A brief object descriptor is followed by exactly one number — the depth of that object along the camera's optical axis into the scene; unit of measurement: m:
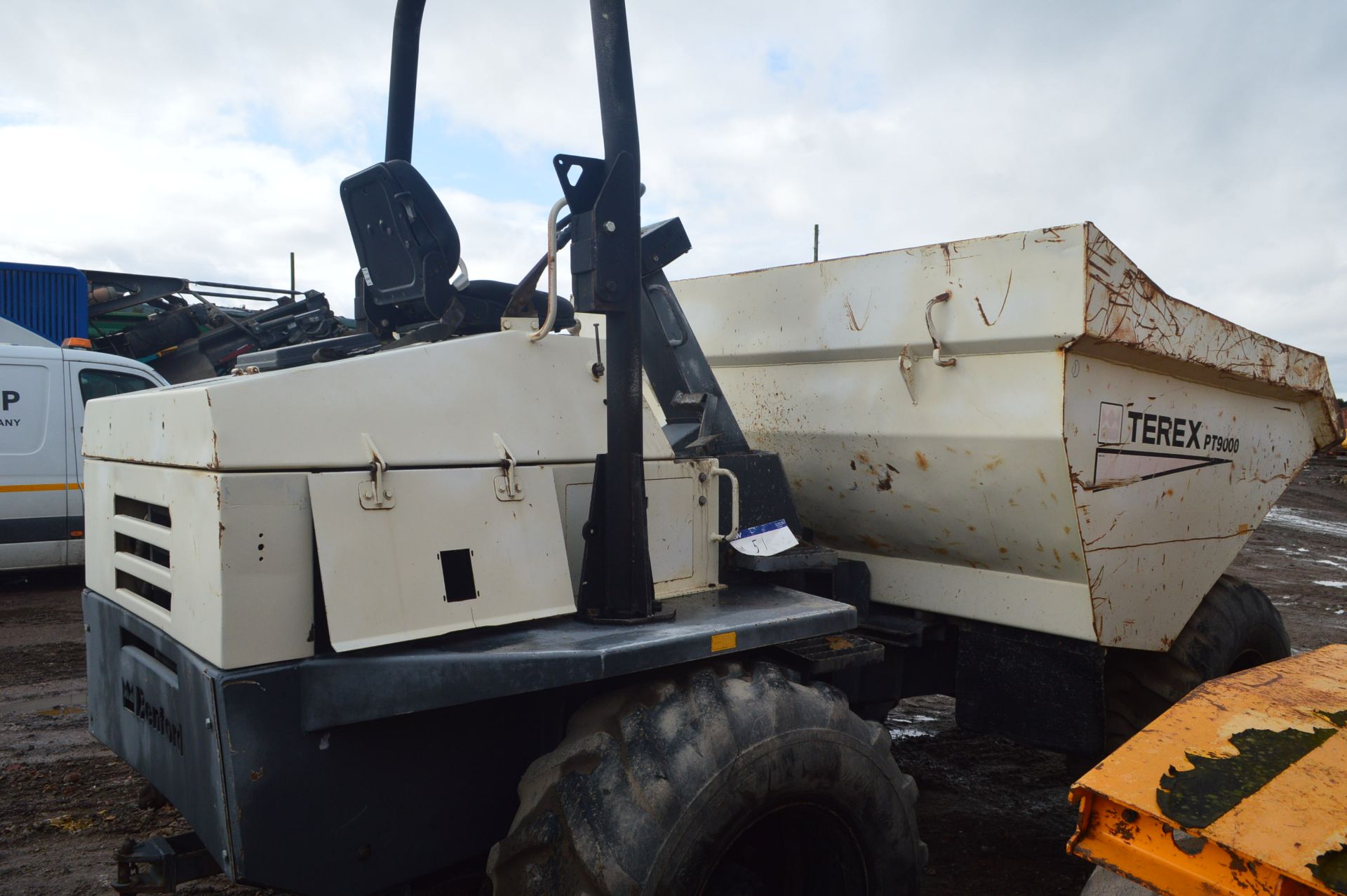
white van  7.85
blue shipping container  11.30
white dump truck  2.05
